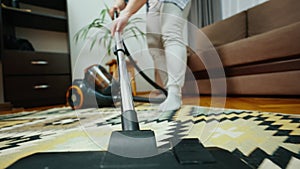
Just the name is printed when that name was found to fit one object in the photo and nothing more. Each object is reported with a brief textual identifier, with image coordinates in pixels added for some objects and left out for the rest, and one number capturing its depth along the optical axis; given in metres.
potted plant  2.54
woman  1.14
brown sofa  1.35
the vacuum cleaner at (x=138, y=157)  0.33
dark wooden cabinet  1.96
